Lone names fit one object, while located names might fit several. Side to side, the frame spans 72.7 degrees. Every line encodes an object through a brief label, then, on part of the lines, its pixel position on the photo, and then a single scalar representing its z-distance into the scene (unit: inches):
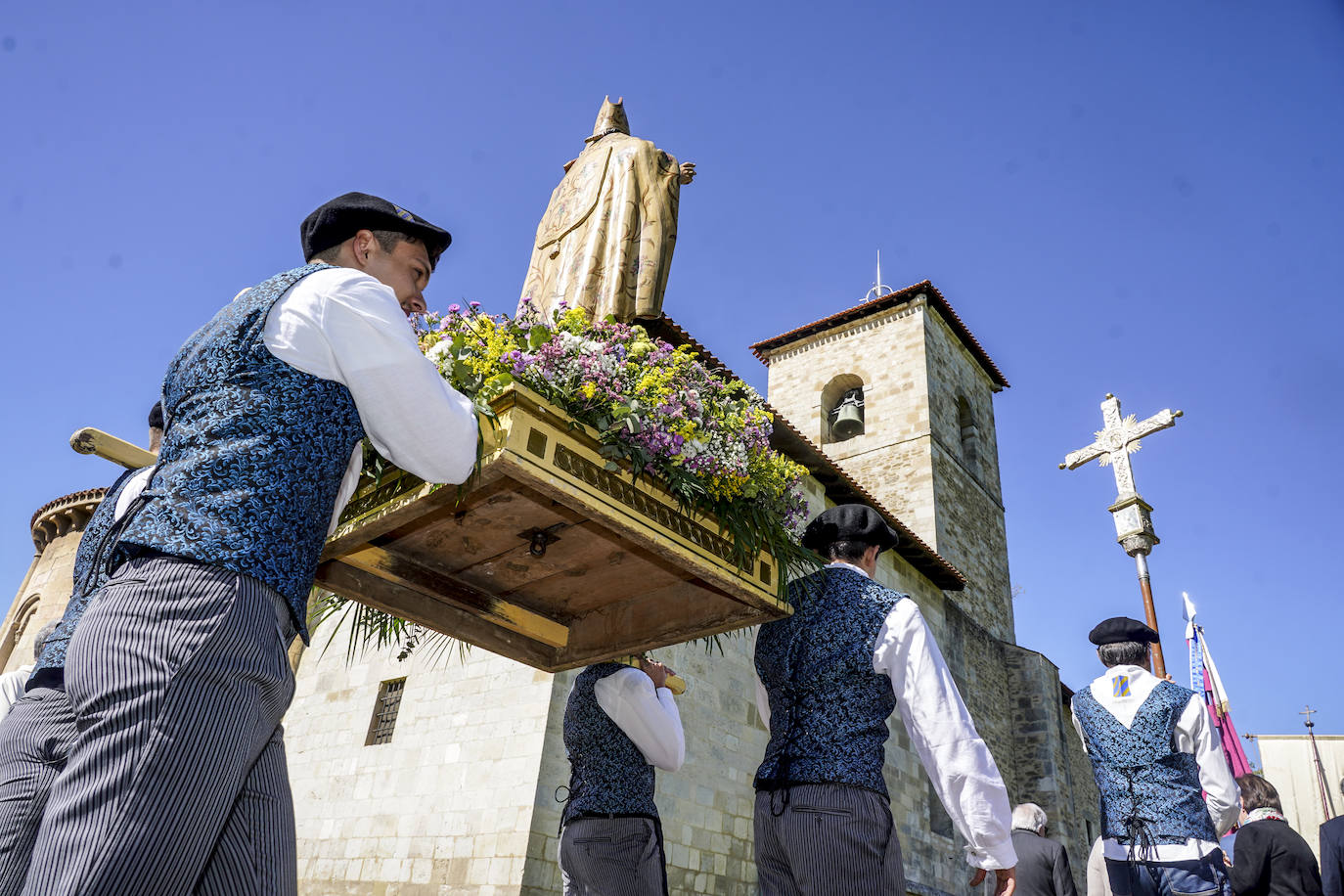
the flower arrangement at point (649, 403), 101.6
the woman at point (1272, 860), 186.4
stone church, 299.9
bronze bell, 831.7
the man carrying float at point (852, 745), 100.0
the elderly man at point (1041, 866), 216.1
